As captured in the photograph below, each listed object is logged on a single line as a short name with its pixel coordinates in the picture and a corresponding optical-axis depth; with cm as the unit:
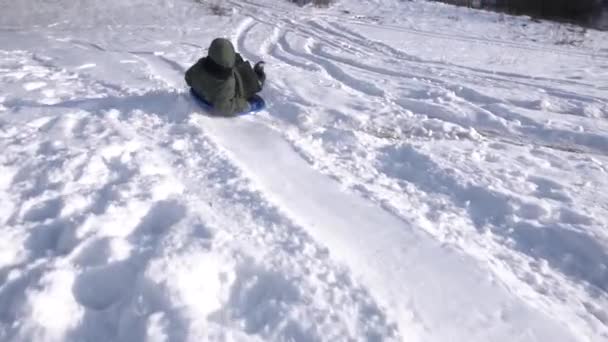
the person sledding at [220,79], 409
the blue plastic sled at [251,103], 441
